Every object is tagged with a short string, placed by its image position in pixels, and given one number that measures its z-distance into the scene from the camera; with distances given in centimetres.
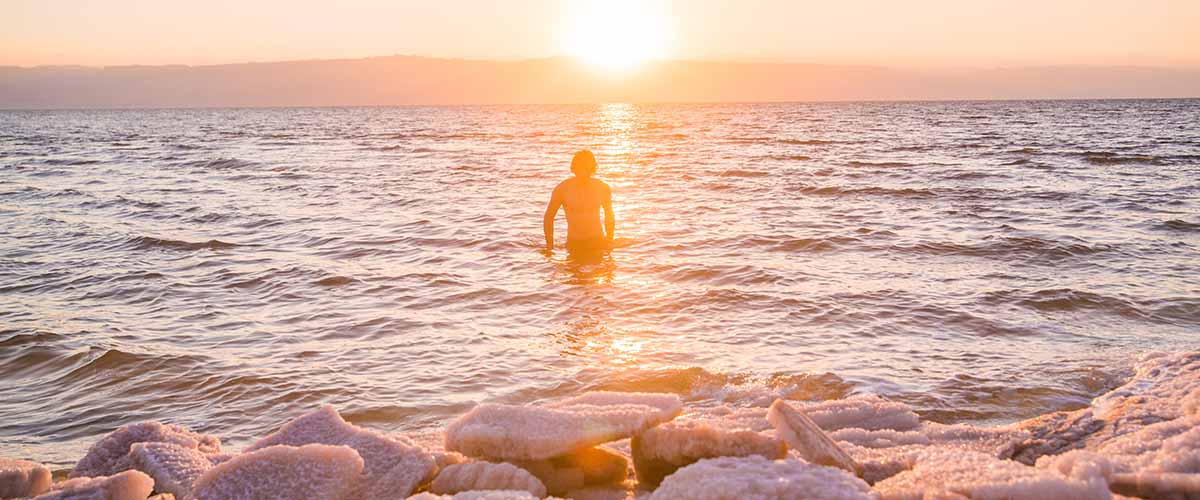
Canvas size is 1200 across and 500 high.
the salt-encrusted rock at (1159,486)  275
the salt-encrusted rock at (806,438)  313
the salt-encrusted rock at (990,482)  271
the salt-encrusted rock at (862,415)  430
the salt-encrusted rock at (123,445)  376
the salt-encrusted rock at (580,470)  341
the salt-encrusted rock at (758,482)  269
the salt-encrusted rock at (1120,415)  384
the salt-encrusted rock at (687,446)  317
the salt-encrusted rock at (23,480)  353
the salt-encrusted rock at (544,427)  335
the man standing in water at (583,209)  1000
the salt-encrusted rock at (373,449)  335
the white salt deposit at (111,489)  317
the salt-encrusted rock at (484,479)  319
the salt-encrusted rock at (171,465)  346
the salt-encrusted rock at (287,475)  314
